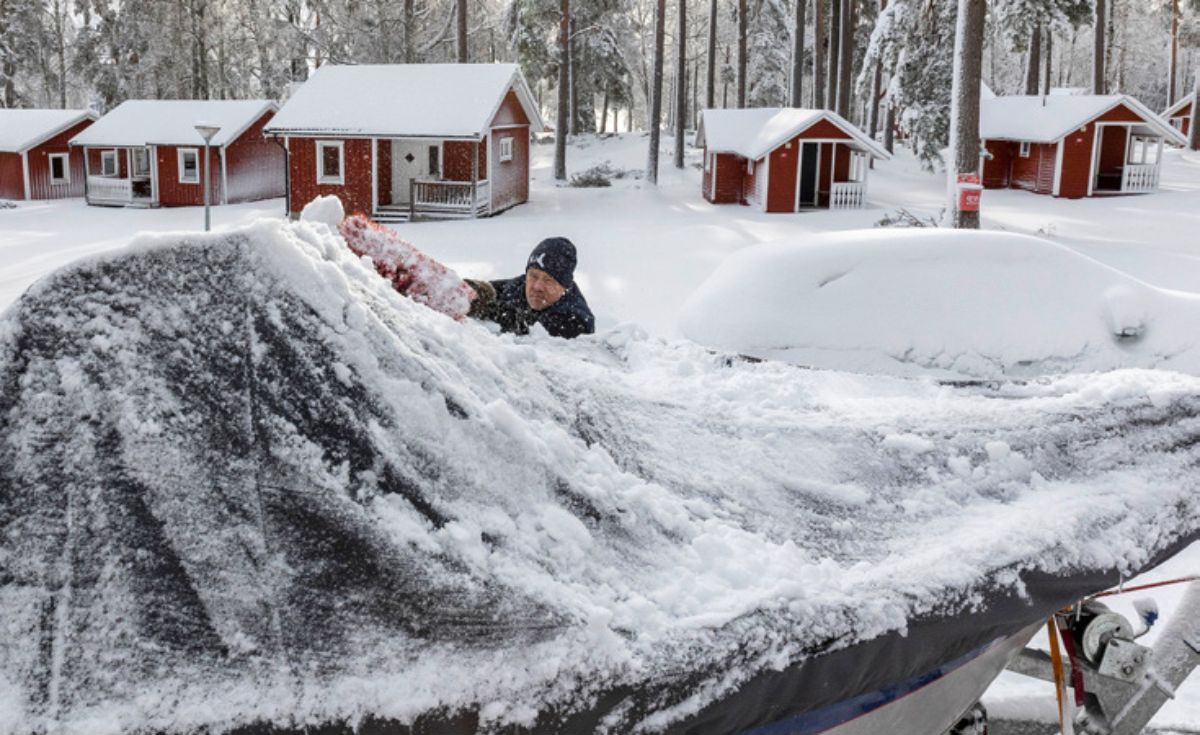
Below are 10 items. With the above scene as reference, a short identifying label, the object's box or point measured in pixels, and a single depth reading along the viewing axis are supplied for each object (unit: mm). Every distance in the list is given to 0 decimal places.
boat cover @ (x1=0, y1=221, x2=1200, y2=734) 1505
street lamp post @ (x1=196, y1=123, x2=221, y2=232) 14316
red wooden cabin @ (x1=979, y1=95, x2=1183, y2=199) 30531
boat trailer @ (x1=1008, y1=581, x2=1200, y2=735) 2652
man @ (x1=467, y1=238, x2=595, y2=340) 4551
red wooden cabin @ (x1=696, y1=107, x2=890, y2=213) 27656
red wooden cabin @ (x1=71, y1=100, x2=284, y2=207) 32438
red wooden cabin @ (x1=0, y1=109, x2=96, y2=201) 33656
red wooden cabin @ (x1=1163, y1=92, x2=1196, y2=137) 51562
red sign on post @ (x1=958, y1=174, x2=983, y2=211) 16172
